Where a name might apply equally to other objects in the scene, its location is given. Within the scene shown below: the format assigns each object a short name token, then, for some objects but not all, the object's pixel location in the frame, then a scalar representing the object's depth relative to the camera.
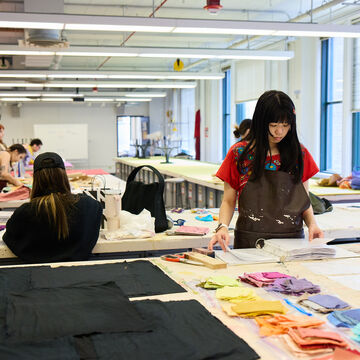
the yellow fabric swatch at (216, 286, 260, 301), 1.82
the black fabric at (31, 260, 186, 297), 1.95
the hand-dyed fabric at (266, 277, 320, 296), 1.89
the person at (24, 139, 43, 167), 10.62
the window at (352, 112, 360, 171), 8.59
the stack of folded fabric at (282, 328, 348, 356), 1.39
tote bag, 3.27
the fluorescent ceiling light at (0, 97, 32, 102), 14.99
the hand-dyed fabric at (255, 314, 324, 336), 1.52
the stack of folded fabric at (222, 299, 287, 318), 1.66
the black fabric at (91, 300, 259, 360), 1.36
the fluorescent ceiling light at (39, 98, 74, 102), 15.80
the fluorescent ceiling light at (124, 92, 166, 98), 14.49
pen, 1.69
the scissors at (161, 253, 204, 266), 2.34
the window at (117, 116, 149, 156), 18.73
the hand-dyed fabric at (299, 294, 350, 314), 1.71
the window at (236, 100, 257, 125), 12.73
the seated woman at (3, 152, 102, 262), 2.83
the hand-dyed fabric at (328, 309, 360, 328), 1.58
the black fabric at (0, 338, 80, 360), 1.32
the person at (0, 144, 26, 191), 6.49
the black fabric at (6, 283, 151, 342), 1.48
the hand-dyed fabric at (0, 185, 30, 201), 5.26
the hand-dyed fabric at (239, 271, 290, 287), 1.99
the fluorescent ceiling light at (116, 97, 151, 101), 15.54
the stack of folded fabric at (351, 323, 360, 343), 1.48
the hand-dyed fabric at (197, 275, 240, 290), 1.96
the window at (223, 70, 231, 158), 13.82
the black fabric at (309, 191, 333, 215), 3.96
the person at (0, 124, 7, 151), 7.11
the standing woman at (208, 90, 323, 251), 2.53
